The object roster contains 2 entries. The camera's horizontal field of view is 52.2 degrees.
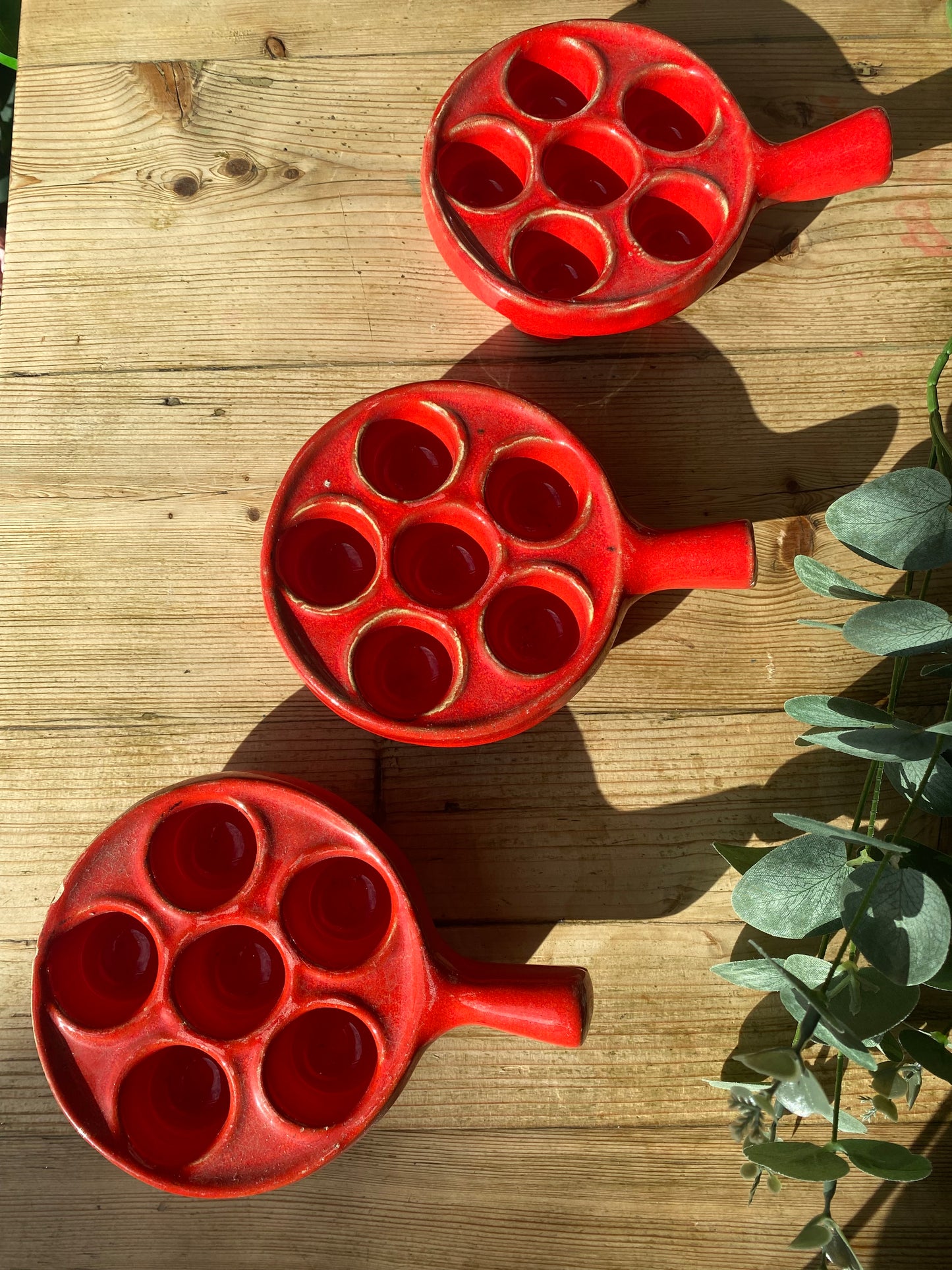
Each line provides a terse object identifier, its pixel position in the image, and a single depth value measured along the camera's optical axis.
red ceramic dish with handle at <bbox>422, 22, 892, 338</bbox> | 0.70
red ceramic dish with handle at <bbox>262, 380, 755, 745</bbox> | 0.67
